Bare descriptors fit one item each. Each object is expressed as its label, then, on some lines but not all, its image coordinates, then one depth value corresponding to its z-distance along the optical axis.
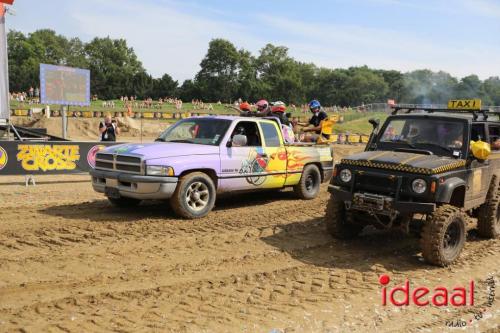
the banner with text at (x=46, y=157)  11.64
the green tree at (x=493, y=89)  60.06
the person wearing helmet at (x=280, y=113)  11.34
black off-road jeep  6.28
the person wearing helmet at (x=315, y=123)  11.81
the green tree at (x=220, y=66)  100.12
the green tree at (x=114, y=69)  87.62
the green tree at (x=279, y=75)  106.88
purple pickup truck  8.06
